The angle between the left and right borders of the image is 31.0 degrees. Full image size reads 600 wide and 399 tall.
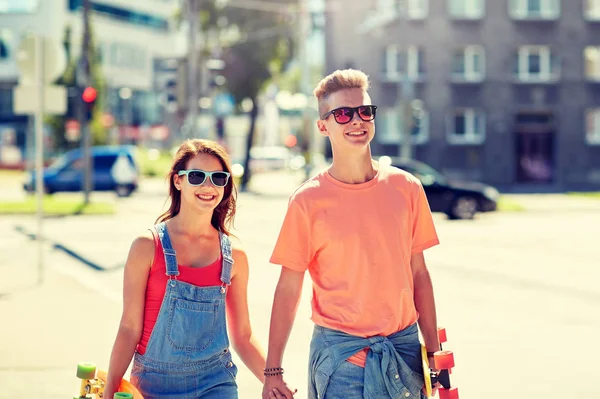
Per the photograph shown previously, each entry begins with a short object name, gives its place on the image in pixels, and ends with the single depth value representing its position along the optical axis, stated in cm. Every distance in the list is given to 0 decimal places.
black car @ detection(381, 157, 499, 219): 2669
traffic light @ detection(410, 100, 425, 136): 3189
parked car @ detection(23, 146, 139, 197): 3794
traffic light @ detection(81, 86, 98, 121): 2911
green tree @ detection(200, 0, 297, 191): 4641
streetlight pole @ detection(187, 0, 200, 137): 2172
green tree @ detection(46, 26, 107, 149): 5109
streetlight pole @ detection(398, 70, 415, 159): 3192
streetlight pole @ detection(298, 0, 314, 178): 4222
